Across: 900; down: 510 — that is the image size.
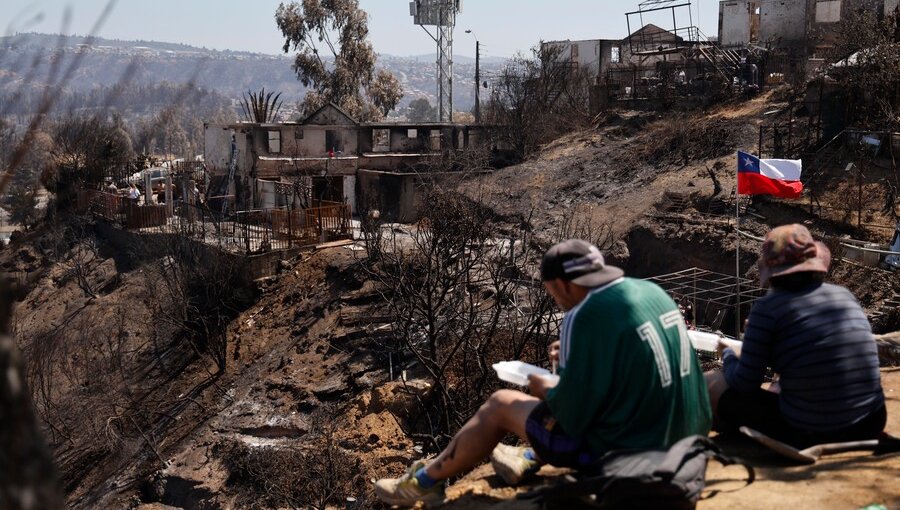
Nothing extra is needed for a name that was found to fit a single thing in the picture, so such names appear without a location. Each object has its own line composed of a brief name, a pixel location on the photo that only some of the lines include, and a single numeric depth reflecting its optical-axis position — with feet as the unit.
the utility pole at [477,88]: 163.32
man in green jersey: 12.69
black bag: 12.33
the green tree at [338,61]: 169.78
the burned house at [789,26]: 128.57
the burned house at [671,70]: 123.95
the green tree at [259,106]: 142.61
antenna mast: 164.96
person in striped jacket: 15.01
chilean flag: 50.65
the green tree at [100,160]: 116.67
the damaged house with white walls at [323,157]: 129.08
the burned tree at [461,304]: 52.70
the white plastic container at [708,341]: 17.80
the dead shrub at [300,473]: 51.42
